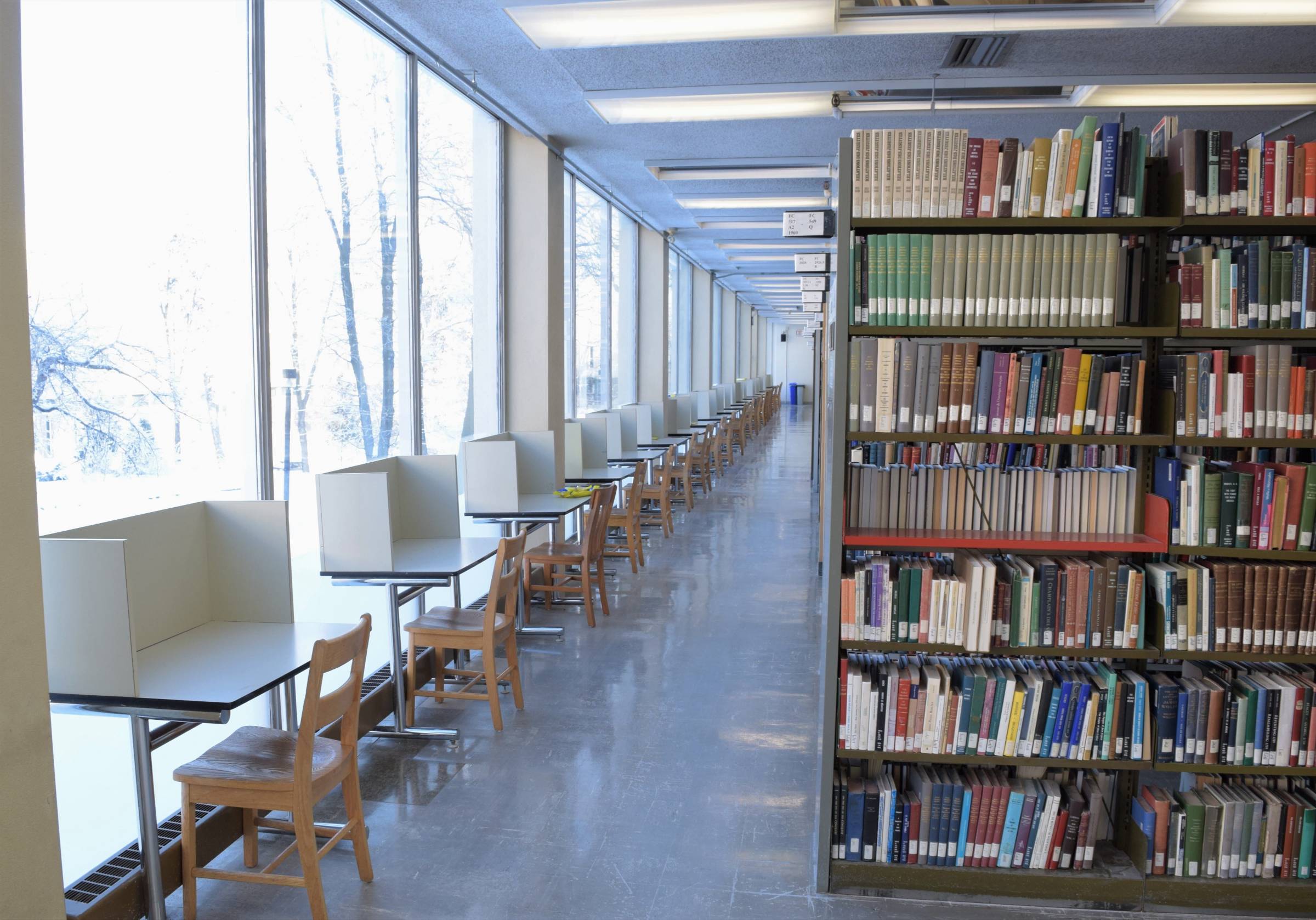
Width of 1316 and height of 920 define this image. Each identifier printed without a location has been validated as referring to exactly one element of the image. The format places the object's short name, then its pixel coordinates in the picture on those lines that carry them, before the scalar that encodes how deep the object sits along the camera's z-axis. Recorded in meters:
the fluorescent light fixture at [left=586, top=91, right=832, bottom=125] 5.45
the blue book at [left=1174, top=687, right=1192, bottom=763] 2.81
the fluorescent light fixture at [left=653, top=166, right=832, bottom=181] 7.44
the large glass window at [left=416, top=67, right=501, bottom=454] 5.58
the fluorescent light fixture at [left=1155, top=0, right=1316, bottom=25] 3.71
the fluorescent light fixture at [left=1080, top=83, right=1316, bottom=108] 5.21
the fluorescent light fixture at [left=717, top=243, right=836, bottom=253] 11.56
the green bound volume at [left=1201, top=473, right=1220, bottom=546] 2.74
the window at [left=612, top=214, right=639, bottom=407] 10.93
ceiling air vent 4.43
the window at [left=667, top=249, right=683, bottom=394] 14.09
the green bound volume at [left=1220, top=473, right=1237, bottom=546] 2.74
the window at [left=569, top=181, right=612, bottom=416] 9.01
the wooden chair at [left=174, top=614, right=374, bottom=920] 2.60
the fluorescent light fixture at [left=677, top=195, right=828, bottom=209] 8.65
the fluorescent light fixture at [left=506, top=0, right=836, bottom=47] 3.81
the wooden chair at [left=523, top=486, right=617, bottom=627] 5.79
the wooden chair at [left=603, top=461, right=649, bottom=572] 7.14
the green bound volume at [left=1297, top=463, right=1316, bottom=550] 2.71
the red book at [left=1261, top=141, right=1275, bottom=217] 2.67
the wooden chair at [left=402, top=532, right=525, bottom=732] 4.12
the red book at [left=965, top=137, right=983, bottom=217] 2.73
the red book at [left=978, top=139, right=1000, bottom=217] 2.74
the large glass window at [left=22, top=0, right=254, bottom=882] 2.83
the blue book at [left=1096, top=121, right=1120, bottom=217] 2.68
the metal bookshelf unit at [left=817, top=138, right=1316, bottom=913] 2.75
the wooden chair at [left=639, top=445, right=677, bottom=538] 8.35
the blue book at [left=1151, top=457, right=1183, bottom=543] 2.77
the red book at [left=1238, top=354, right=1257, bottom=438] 2.71
